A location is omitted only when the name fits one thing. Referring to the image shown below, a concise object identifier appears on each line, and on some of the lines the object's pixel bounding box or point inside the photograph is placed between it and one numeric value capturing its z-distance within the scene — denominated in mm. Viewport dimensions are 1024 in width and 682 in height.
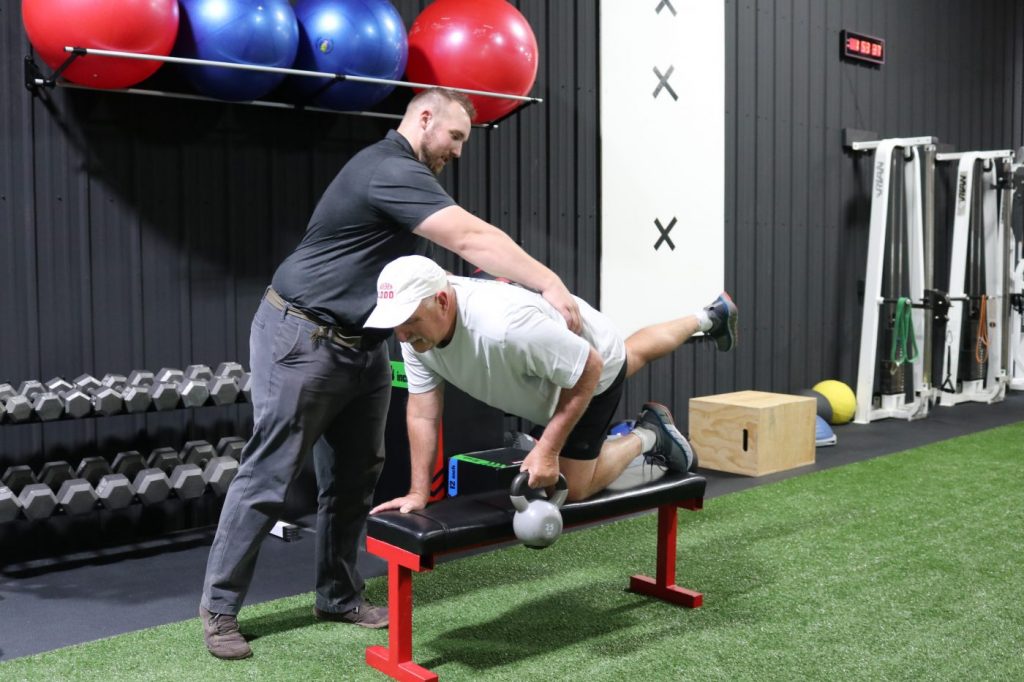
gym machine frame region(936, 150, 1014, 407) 6961
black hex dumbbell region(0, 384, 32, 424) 3096
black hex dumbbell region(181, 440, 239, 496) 3404
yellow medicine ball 6348
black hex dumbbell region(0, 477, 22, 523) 3039
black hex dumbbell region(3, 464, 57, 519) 3082
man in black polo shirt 2514
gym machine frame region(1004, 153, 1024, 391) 7199
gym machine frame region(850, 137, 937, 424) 6480
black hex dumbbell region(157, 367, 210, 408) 3396
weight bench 2332
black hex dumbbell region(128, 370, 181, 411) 3344
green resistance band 6410
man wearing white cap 2254
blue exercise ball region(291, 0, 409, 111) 3510
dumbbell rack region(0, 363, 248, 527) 3119
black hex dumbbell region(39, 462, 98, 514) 3148
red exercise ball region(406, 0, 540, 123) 3822
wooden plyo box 4848
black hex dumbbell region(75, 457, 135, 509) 3229
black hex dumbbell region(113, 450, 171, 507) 3293
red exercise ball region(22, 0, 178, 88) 2980
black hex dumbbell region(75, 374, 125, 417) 3227
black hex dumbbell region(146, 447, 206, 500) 3348
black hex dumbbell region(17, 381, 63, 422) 3137
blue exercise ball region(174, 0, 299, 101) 3240
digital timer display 6844
